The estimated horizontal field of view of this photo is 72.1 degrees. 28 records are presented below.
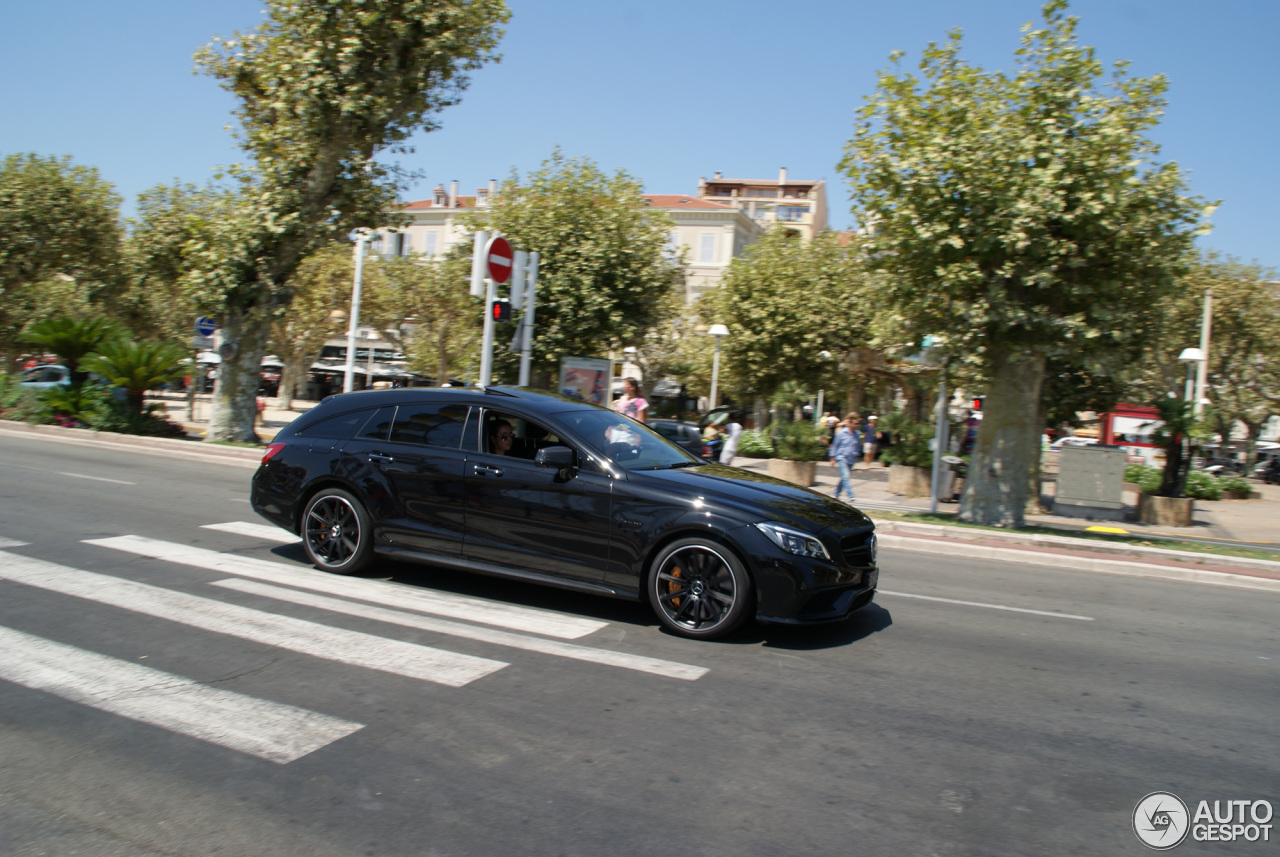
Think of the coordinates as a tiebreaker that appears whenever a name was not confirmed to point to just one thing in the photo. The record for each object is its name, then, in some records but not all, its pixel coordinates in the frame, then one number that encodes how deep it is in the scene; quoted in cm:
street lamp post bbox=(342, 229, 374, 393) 2714
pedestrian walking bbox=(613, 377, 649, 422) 1739
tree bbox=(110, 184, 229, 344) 2898
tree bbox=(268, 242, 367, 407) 3856
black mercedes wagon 565
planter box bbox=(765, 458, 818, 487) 2125
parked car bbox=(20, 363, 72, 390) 2952
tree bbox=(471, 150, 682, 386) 2542
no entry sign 1263
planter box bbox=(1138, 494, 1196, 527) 1872
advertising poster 1998
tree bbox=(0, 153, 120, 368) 2870
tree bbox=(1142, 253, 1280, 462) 3597
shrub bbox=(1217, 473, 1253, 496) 2598
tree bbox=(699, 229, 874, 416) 3294
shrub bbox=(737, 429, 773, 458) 2822
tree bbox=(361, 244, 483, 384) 3997
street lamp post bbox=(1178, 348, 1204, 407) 2283
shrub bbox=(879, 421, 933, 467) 2109
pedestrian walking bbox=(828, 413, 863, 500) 1681
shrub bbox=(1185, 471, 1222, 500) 2464
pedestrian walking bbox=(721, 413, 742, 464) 1808
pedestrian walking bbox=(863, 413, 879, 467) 3116
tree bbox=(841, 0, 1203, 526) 1135
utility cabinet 1830
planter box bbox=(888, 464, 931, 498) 2094
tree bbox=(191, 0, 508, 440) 1744
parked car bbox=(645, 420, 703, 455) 2100
